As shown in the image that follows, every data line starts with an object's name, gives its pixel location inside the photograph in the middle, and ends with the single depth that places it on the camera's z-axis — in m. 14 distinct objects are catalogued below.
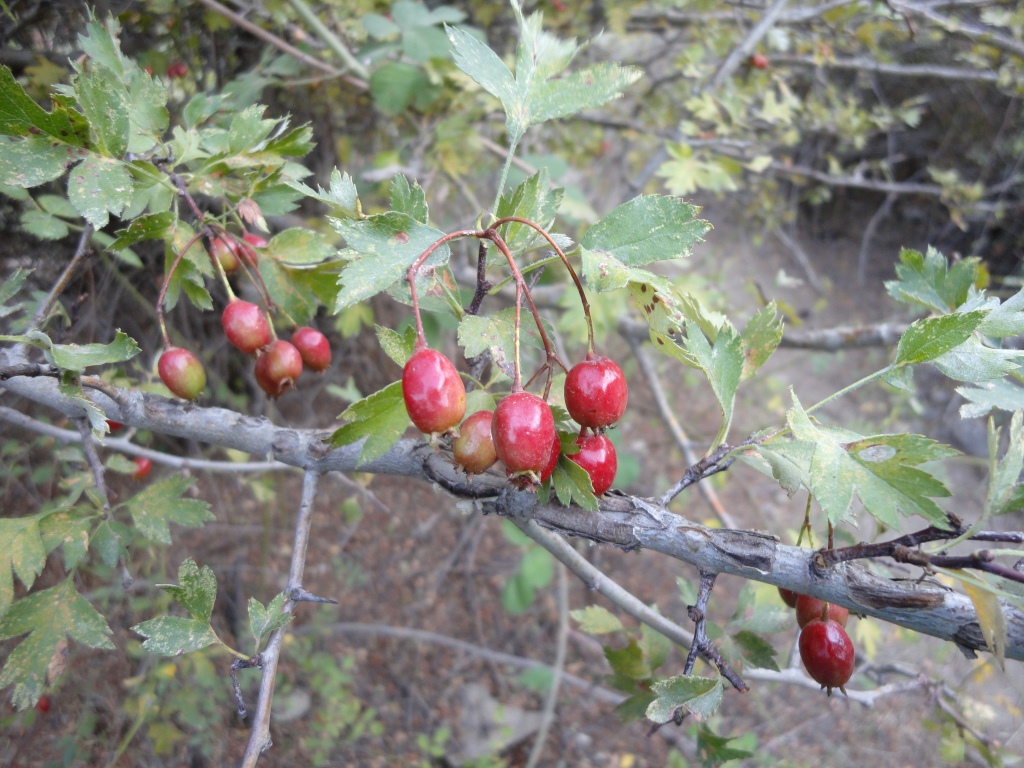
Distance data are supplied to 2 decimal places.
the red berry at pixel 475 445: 0.12
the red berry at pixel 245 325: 0.15
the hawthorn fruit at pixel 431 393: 0.11
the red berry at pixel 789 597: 0.15
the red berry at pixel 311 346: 0.16
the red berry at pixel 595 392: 0.11
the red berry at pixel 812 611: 0.14
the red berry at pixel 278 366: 0.15
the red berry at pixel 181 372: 0.15
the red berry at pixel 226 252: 0.15
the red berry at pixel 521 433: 0.11
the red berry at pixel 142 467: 0.24
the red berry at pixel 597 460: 0.12
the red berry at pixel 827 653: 0.13
